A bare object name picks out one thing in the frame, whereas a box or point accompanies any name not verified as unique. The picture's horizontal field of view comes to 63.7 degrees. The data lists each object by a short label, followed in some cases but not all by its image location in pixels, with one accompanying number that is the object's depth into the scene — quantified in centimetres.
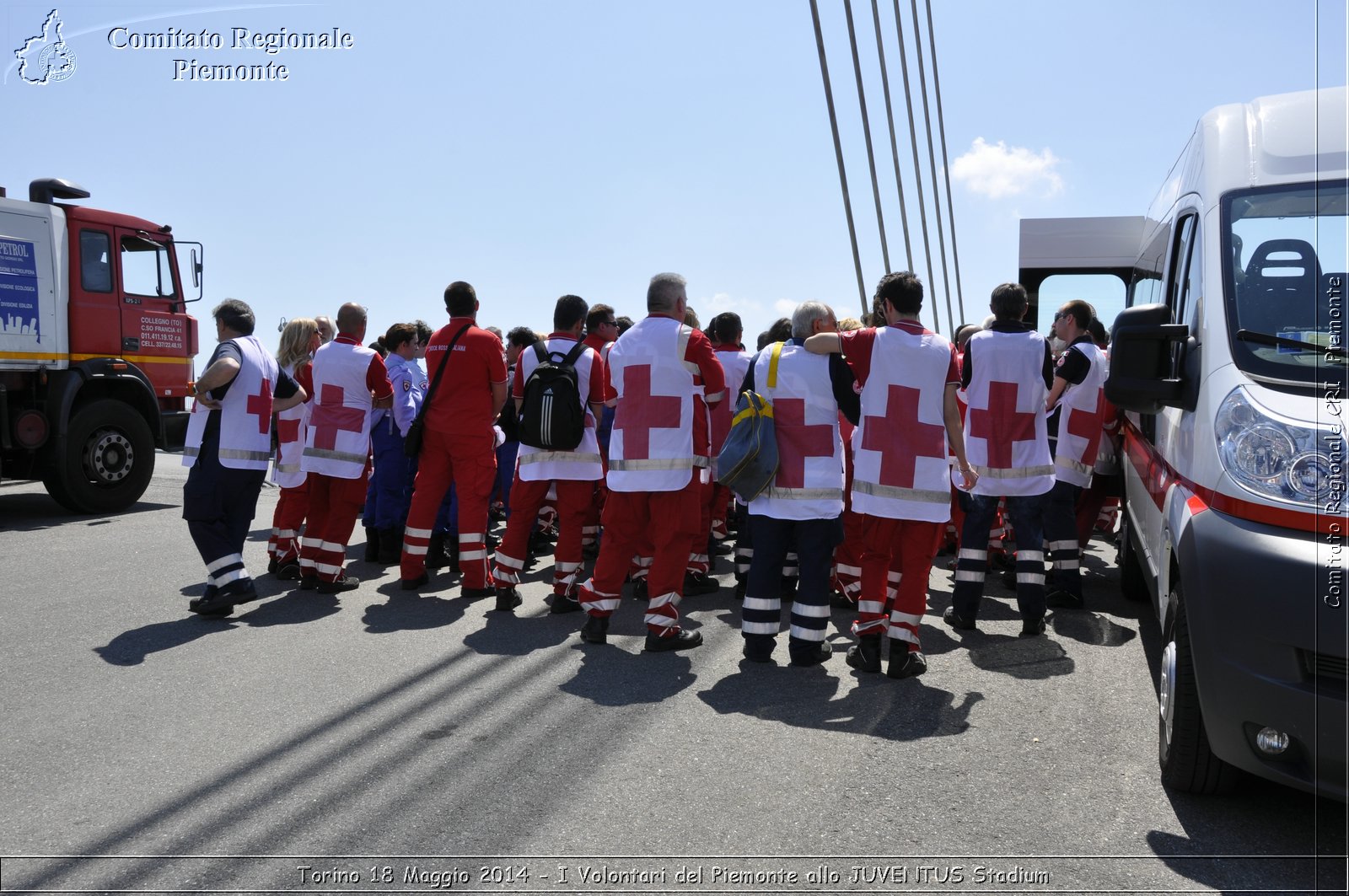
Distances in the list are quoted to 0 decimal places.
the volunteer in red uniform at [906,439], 517
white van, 295
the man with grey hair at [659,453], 568
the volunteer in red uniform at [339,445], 729
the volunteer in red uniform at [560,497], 662
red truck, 1074
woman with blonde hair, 778
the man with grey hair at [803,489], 530
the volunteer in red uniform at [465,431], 702
